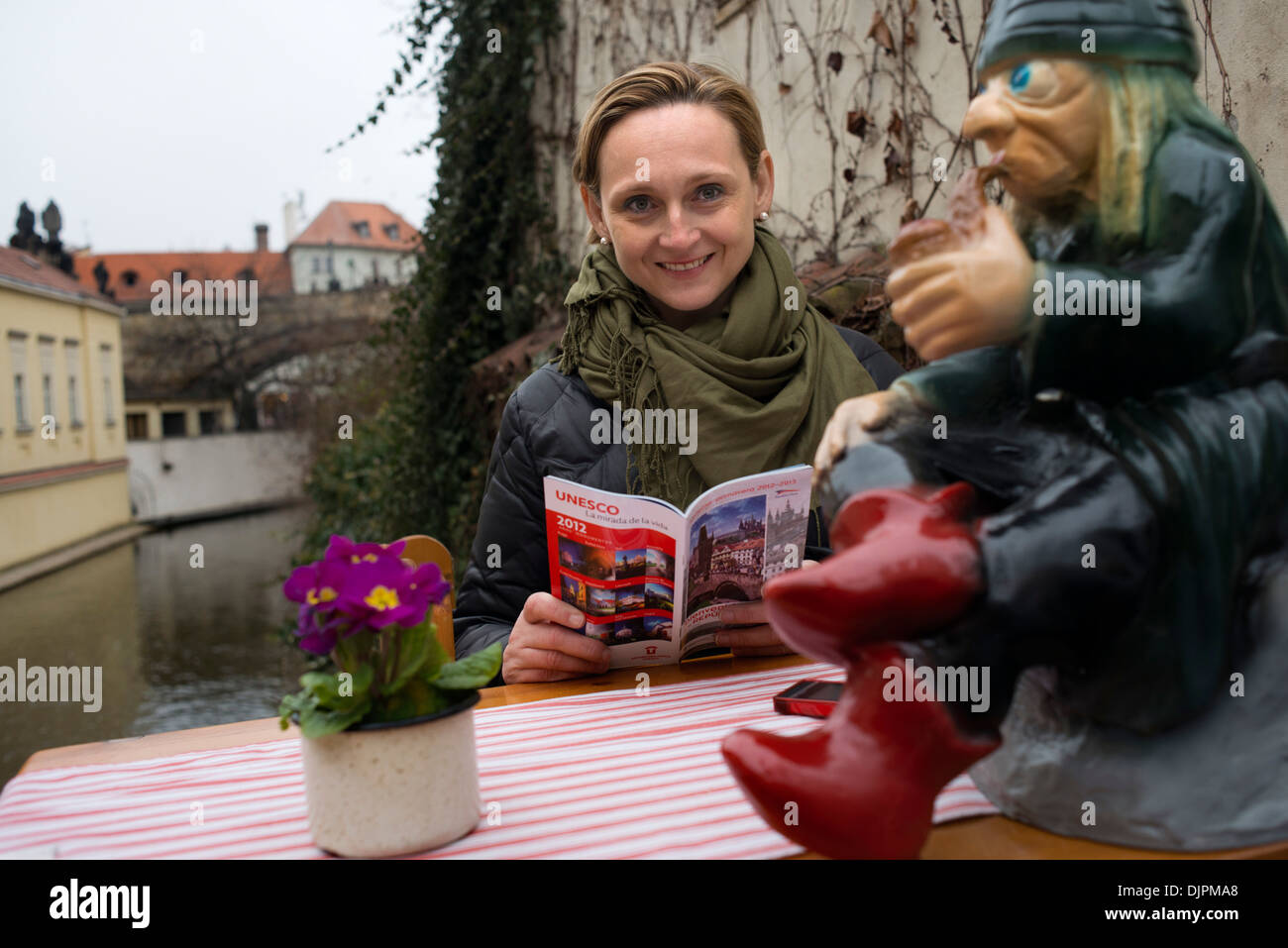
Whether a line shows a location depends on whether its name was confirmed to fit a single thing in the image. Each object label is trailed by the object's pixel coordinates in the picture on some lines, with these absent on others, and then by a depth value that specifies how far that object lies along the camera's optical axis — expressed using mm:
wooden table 841
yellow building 10906
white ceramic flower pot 889
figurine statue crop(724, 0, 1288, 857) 754
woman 1687
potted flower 880
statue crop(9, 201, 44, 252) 13477
